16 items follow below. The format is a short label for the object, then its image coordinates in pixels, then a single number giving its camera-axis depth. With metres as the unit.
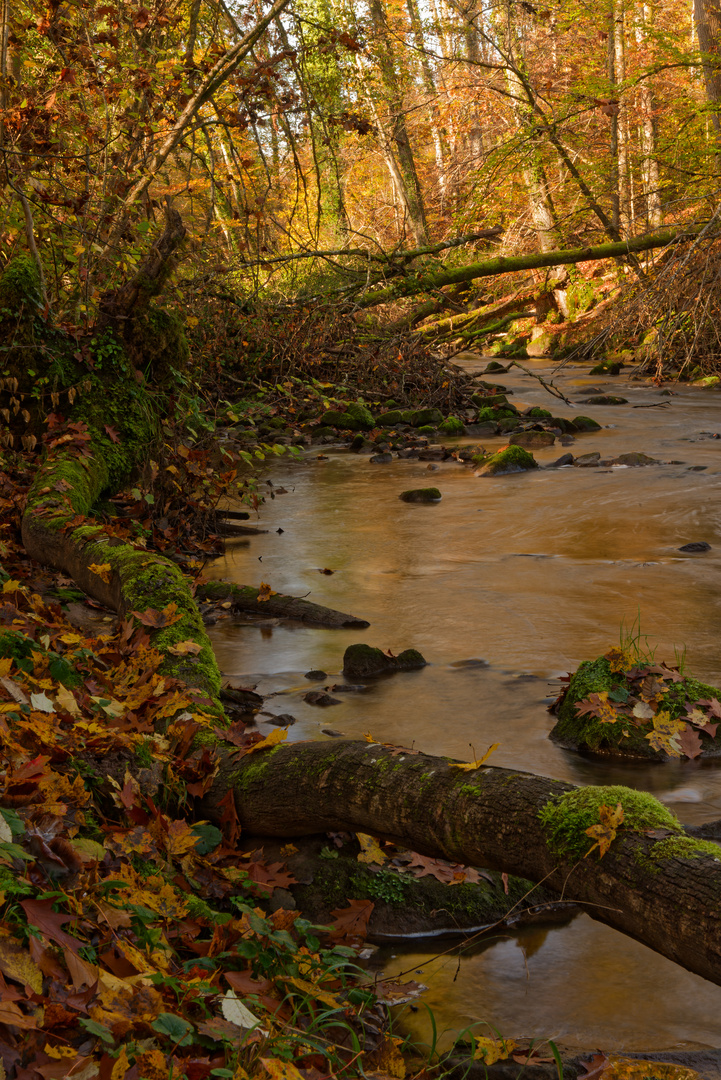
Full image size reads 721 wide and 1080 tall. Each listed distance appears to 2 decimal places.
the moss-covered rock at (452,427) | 15.34
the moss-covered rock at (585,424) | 15.72
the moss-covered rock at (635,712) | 4.80
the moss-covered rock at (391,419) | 15.25
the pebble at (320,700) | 5.50
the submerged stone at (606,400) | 18.12
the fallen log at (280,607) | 6.98
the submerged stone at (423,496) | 11.37
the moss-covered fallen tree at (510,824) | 2.19
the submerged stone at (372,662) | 5.92
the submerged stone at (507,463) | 12.76
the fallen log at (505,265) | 15.38
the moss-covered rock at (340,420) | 14.88
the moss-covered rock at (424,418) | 15.33
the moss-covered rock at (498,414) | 15.85
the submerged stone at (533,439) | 14.70
